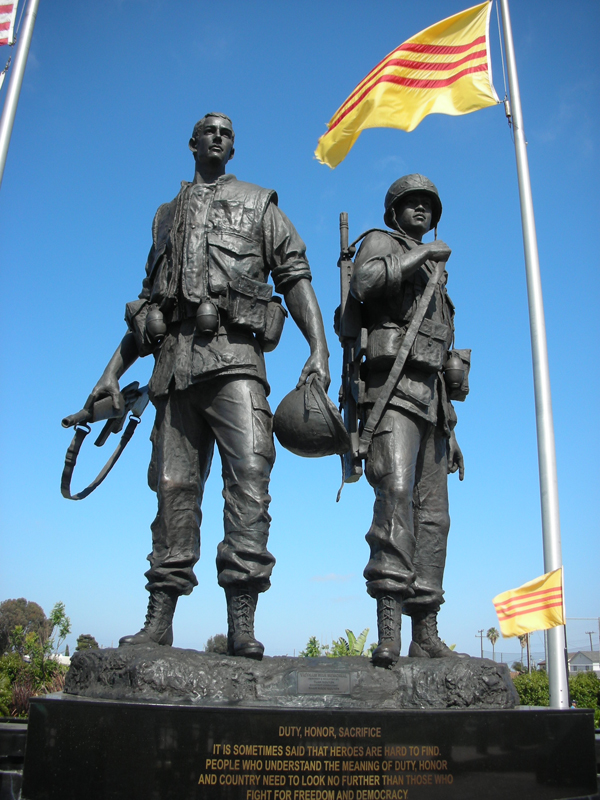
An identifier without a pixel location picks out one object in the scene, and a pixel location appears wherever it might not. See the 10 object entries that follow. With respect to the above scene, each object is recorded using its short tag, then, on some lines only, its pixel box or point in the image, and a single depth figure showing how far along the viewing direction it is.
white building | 63.41
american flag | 8.34
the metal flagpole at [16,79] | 7.99
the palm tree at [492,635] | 56.41
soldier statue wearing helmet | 4.28
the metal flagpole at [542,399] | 6.40
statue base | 3.16
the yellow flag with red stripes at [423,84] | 8.11
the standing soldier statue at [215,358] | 4.16
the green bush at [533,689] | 22.50
